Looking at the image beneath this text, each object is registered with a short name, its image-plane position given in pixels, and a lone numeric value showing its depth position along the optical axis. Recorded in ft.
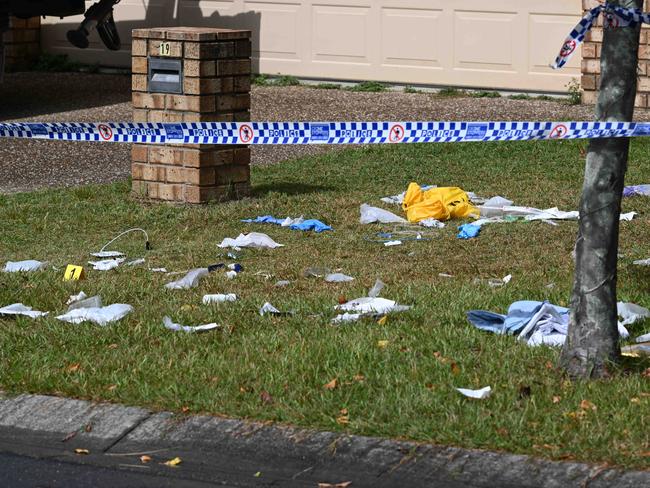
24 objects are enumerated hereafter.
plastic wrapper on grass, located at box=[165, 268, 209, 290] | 49.39
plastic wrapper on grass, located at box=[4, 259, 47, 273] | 53.26
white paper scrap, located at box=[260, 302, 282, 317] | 44.34
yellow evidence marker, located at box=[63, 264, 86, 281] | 51.11
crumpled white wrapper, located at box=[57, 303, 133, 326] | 43.83
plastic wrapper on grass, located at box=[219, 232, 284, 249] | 57.93
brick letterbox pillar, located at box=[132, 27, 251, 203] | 67.36
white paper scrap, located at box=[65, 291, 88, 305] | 46.78
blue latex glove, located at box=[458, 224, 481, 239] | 59.11
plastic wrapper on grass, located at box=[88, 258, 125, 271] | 53.78
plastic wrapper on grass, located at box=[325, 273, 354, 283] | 50.93
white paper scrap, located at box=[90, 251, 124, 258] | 56.70
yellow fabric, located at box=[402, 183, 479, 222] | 63.41
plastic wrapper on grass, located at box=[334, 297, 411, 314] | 44.34
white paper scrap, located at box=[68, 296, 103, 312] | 45.68
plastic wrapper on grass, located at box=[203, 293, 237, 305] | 46.26
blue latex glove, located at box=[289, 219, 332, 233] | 61.93
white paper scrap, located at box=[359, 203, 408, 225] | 63.31
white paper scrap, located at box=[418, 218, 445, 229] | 62.08
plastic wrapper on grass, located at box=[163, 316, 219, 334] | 42.37
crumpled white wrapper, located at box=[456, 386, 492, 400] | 35.35
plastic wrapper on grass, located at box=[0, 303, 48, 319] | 44.93
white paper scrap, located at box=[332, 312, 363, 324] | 43.19
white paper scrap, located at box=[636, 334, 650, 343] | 40.19
